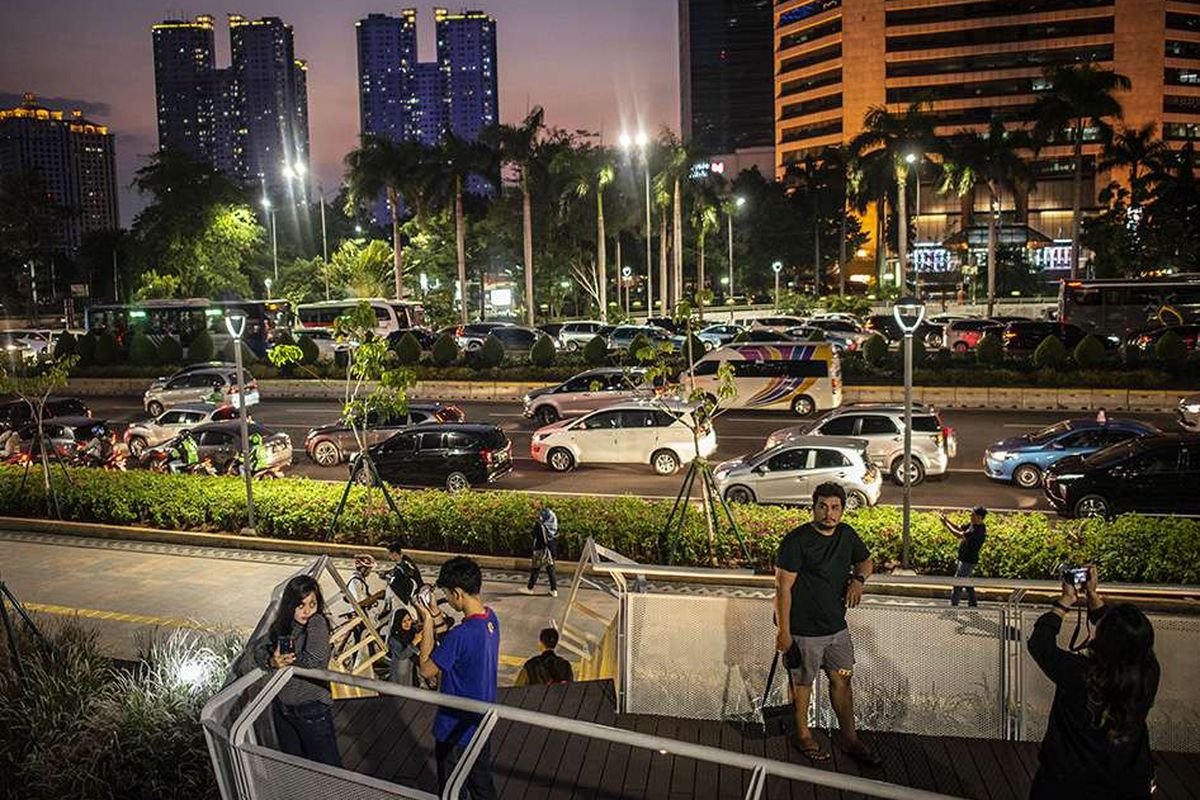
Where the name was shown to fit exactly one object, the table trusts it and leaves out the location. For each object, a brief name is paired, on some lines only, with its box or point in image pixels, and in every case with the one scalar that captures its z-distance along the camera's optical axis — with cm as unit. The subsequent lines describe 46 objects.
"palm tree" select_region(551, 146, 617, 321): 5547
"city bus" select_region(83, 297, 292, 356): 4831
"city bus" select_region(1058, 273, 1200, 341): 4219
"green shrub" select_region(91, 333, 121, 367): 4256
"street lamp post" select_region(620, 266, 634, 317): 7362
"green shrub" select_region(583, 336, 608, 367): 3619
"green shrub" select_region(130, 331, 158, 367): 4231
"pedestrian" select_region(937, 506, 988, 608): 1180
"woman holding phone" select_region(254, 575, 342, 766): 583
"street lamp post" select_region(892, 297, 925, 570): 1340
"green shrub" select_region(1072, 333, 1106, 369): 3064
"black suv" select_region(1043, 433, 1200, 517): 1656
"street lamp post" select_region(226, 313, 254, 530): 1670
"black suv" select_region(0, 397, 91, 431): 2719
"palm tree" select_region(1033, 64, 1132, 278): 5319
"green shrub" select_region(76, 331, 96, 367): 4312
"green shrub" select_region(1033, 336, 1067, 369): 3098
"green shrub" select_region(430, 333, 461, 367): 3738
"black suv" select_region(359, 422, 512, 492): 2089
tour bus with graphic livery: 2861
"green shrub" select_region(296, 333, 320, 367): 3994
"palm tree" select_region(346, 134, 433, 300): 5644
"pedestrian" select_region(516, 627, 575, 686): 810
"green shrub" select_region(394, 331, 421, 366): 3759
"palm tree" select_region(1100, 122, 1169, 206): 6131
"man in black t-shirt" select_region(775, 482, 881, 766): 594
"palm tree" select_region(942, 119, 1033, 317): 5947
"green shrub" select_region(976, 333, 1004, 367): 3192
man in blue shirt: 547
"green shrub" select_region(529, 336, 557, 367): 3644
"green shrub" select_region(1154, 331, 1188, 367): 3044
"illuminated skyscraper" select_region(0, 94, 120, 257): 8860
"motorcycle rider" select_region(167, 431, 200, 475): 2266
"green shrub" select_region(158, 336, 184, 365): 4206
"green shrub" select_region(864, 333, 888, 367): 3338
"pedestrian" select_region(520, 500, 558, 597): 1349
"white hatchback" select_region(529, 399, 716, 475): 2197
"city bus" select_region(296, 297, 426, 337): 4750
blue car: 1892
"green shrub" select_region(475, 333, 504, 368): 3681
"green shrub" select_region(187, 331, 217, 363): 4238
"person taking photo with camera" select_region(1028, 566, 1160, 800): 411
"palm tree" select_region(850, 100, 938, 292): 5897
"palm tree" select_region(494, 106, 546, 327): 5200
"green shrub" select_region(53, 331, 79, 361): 4316
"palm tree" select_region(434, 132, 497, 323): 5409
